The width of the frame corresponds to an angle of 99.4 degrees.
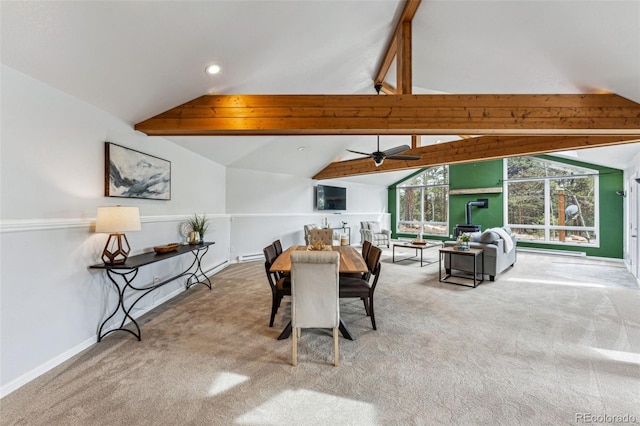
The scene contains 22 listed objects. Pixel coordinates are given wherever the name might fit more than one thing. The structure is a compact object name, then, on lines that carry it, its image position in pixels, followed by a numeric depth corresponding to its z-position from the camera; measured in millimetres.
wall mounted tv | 8414
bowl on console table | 3277
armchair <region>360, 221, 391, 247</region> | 8000
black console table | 2531
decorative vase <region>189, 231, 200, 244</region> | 4094
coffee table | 6102
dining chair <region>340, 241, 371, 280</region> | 3238
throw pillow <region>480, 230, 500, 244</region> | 4919
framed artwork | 2768
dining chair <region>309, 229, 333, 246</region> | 4848
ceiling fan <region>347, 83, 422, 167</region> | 4578
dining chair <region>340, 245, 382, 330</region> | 2771
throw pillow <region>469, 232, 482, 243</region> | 5162
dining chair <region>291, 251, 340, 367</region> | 2193
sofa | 4816
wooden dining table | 2662
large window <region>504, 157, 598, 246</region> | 7168
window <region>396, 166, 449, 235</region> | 9843
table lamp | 2402
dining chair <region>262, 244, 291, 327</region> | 2887
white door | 4809
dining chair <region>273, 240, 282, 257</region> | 3691
